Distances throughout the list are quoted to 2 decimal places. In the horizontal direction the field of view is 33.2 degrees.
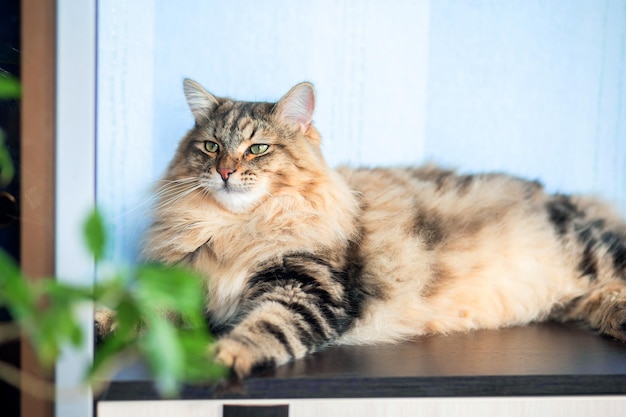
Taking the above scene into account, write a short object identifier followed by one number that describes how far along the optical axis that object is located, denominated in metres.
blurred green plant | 0.39
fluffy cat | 0.84
